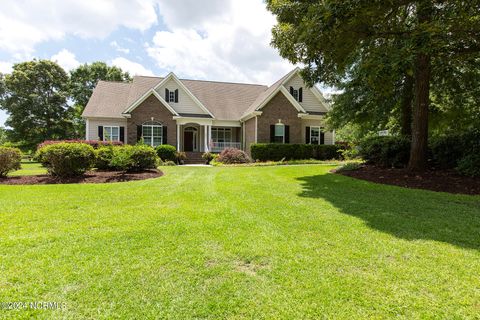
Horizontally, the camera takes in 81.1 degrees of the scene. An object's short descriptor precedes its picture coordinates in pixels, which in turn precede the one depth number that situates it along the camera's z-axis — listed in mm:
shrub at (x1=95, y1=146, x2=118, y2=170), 12211
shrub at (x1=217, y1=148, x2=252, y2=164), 19203
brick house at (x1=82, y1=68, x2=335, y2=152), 21375
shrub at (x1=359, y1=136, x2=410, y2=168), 11312
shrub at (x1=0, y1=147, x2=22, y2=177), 10534
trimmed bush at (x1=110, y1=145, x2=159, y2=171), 11216
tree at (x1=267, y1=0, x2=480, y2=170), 7785
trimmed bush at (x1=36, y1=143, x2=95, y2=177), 9984
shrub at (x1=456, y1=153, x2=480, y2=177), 8672
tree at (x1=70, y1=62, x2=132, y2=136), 40156
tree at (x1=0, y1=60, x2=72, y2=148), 31562
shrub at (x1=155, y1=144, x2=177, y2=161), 19156
